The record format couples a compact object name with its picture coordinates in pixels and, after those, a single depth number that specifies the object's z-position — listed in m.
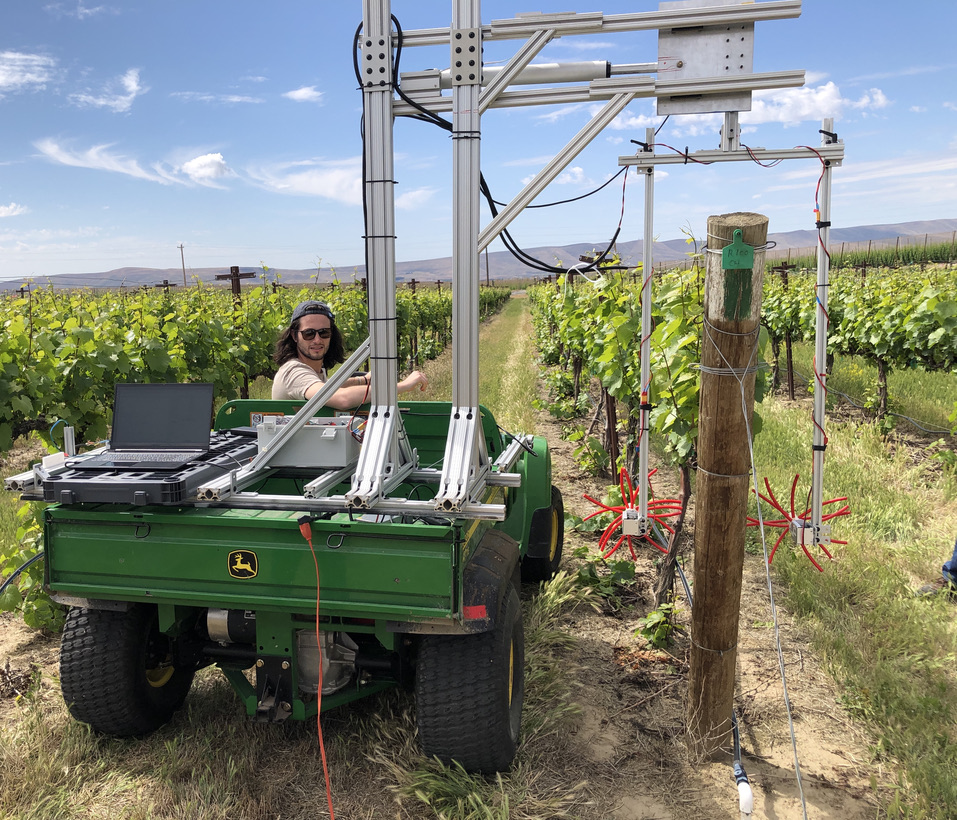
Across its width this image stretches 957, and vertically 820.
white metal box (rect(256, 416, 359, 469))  3.12
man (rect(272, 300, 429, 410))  3.69
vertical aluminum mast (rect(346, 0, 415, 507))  2.86
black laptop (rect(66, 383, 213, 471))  2.99
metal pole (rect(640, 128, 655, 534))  3.39
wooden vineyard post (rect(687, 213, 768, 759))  2.78
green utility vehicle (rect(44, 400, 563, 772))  2.46
